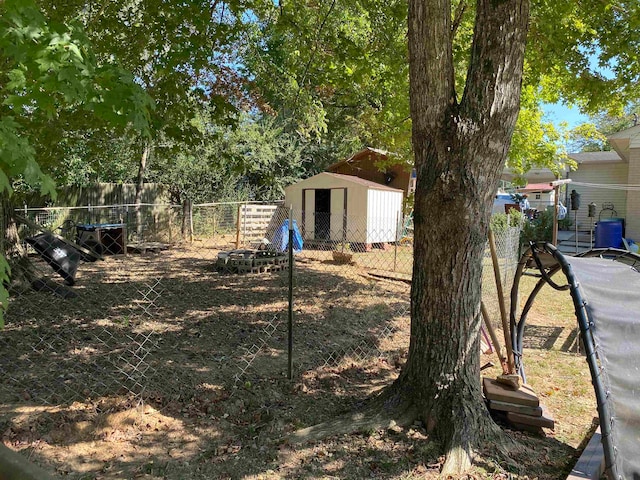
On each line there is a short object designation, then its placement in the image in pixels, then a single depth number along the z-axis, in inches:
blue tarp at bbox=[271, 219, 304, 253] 573.8
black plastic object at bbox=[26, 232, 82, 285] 307.0
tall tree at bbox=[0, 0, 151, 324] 75.0
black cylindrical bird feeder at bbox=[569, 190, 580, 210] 533.5
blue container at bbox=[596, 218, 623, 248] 581.9
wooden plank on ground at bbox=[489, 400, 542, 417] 136.1
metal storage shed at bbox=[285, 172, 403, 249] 653.7
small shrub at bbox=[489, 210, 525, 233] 483.2
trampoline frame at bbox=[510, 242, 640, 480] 87.1
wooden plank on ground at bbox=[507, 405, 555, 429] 135.1
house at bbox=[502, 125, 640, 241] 599.6
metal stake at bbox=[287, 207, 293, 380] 167.8
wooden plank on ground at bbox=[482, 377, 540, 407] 136.8
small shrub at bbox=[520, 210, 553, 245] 636.7
